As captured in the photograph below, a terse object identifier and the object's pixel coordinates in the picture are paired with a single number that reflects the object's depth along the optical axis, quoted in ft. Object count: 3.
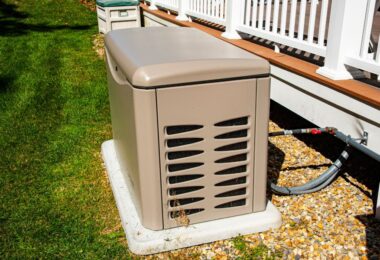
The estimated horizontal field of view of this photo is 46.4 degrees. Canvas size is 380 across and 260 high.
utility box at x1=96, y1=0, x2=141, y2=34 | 27.27
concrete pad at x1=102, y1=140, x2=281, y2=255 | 8.76
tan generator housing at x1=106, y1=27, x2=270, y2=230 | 7.99
